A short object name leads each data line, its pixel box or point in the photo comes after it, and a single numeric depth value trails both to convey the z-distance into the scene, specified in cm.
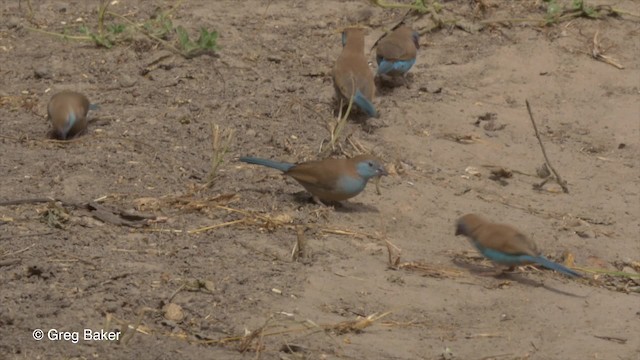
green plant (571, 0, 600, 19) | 2098
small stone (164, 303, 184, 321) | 1134
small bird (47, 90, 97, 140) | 1560
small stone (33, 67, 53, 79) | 1817
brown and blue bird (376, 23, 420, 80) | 1869
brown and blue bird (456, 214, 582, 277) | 1320
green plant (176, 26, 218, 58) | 1858
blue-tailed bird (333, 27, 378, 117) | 1736
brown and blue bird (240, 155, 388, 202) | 1453
